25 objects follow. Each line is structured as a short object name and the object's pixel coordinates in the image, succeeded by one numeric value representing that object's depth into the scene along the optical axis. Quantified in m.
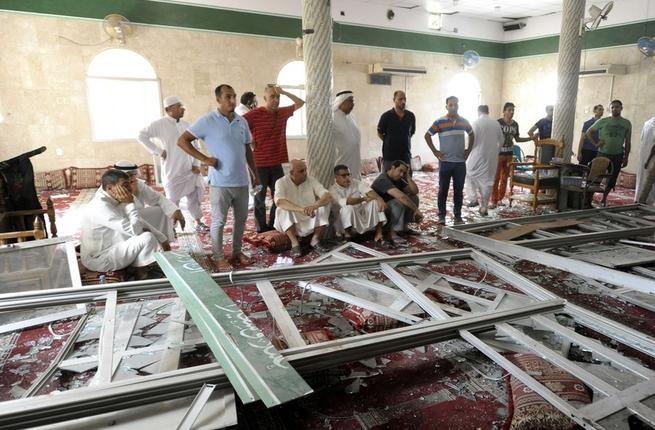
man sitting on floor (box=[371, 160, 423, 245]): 5.25
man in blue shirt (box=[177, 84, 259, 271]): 4.16
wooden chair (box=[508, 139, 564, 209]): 6.97
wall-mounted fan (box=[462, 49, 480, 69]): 13.46
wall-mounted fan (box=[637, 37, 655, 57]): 9.27
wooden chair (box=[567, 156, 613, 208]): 6.86
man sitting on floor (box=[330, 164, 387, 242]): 5.14
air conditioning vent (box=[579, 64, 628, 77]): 10.70
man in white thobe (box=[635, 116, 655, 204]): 6.47
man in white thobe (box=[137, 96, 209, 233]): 5.67
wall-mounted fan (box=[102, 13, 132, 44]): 8.85
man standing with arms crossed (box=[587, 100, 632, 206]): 7.23
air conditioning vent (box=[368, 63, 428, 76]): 11.97
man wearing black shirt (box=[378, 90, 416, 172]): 5.89
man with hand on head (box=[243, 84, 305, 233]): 5.14
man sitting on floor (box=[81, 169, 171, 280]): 3.77
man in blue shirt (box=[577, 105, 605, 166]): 8.17
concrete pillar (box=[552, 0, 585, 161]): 7.49
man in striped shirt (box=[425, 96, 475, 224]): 5.96
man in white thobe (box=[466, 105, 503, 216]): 6.79
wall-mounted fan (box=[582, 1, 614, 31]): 7.80
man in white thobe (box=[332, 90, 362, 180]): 5.68
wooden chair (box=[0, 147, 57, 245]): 3.90
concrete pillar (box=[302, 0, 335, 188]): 5.30
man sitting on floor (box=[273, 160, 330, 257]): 4.81
